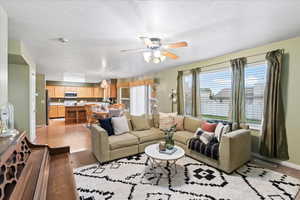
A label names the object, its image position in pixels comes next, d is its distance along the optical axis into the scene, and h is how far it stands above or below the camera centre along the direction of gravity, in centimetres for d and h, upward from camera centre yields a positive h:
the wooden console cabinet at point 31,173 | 83 -56
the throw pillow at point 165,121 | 392 -63
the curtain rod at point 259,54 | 296 +97
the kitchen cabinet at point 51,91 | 879 +43
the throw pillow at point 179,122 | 387 -64
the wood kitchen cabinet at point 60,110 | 900 -80
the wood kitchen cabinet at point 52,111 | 875 -81
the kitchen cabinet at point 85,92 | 974 +43
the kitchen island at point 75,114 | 756 -87
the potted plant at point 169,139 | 252 -74
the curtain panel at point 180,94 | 477 +15
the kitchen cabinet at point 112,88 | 852 +62
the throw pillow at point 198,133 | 305 -75
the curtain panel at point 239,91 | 327 +18
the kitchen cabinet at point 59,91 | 898 +44
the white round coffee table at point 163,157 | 227 -94
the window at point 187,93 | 460 +19
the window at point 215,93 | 369 +15
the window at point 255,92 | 307 +15
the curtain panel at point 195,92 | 431 +20
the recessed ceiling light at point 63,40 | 259 +108
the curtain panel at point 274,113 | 272 -27
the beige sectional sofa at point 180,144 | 248 -95
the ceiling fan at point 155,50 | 218 +82
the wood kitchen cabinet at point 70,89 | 933 +61
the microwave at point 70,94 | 933 +23
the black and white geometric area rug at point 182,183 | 195 -131
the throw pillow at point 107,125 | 331 -63
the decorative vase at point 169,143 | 251 -80
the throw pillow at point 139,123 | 380 -67
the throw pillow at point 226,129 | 279 -60
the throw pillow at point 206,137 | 287 -78
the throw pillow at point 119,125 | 339 -64
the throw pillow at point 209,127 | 306 -62
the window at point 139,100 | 670 -8
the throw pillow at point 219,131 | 282 -65
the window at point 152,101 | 604 -11
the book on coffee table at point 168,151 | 240 -90
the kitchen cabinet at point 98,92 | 1016 +45
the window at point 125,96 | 802 +10
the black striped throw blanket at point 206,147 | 260 -95
